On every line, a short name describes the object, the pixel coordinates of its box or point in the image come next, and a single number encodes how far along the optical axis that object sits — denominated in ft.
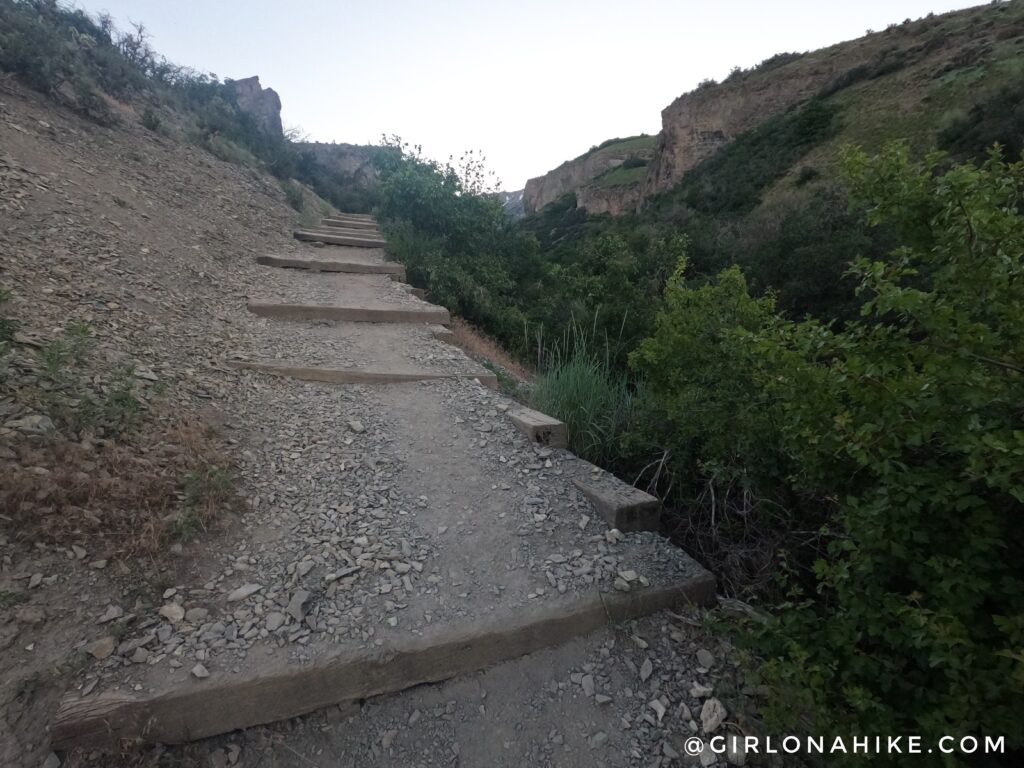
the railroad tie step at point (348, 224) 37.19
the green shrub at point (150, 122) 30.45
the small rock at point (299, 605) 6.27
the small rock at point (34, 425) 7.24
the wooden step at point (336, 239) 30.22
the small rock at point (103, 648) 5.42
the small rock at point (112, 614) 5.78
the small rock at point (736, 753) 5.21
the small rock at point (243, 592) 6.45
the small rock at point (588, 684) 6.05
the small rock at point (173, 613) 5.99
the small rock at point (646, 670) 6.18
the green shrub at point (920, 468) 3.48
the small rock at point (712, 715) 5.55
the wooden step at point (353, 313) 17.30
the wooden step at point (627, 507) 8.14
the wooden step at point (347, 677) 4.97
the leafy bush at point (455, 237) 27.55
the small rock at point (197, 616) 6.04
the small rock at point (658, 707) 5.78
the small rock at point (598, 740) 5.52
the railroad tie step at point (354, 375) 12.98
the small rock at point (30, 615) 5.54
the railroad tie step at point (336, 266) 23.43
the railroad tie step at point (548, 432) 10.50
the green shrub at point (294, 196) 37.67
